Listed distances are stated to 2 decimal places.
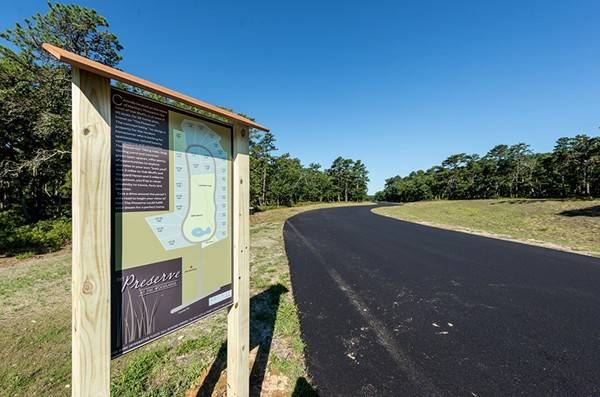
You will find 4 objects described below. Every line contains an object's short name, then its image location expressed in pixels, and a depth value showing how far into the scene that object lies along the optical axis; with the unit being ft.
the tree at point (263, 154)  102.59
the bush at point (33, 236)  29.35
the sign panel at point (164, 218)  4.44
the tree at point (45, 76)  31.99
